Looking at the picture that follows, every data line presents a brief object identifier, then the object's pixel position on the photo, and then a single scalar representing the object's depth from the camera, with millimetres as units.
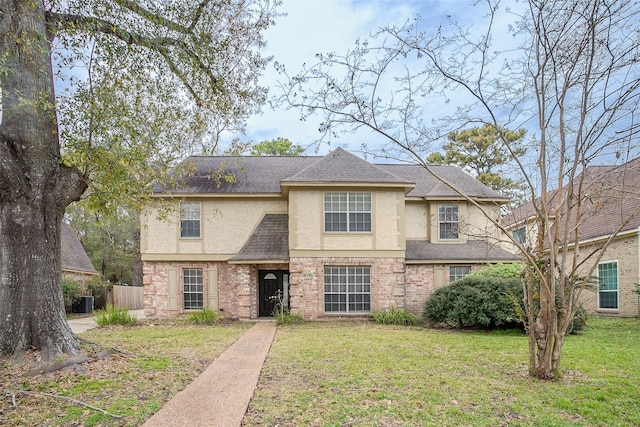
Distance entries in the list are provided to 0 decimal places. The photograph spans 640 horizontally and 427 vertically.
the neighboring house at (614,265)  14664
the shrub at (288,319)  14109
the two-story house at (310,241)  14773
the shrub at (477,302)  11914
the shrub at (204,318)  14615
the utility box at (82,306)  21016
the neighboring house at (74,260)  21281
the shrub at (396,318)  14055
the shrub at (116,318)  13970
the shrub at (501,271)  13344
